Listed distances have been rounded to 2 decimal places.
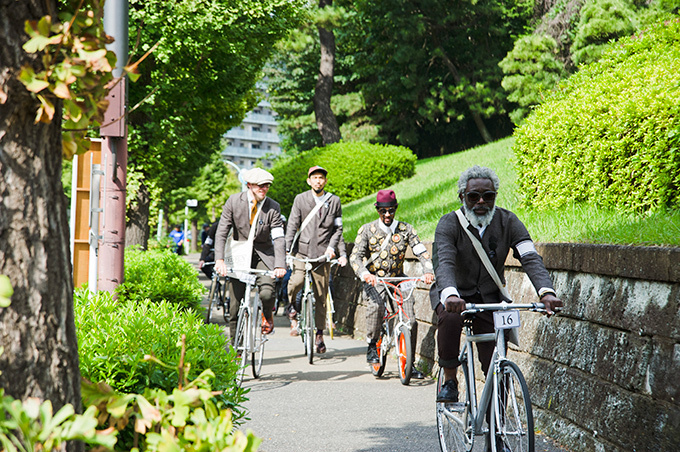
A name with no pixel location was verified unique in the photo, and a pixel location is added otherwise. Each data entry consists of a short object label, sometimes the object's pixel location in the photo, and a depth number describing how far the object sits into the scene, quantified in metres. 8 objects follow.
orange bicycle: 14.04
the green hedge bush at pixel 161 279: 18.11
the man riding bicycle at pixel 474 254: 8.68
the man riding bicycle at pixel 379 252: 15.04
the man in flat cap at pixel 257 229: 14.82
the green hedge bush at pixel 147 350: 6.66
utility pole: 12.32
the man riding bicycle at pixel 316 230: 18.14
